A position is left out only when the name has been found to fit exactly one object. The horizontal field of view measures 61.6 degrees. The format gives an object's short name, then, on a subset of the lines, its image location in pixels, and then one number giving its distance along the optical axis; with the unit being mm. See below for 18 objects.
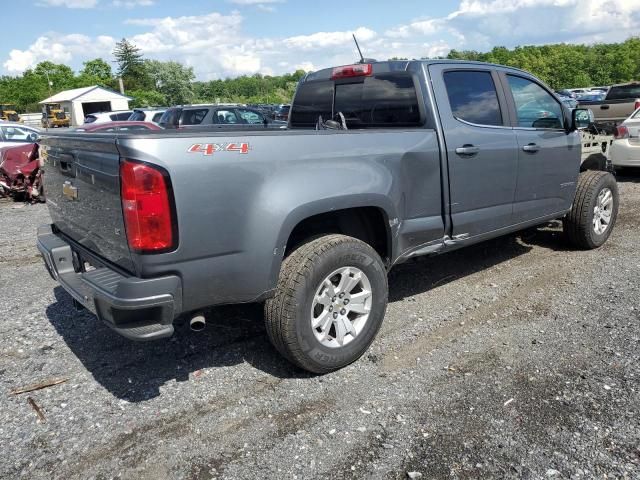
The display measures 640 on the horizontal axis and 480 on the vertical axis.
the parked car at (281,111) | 24031
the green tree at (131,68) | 95938
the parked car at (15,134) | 13250
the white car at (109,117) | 22500
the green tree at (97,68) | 114938
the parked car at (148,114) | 18122
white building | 55938
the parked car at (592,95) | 30425
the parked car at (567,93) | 34150
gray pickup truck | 2639
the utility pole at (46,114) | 46762
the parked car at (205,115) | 14367
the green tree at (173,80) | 80125
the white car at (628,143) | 9164
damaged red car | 10555
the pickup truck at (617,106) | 12055
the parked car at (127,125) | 10249
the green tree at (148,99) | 65394
